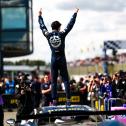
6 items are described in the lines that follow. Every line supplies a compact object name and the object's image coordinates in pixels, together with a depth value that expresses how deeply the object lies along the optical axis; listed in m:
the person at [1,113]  13.40
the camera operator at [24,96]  13.38
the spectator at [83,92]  27.88
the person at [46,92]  18.19
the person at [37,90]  24.97
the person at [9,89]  29.14
